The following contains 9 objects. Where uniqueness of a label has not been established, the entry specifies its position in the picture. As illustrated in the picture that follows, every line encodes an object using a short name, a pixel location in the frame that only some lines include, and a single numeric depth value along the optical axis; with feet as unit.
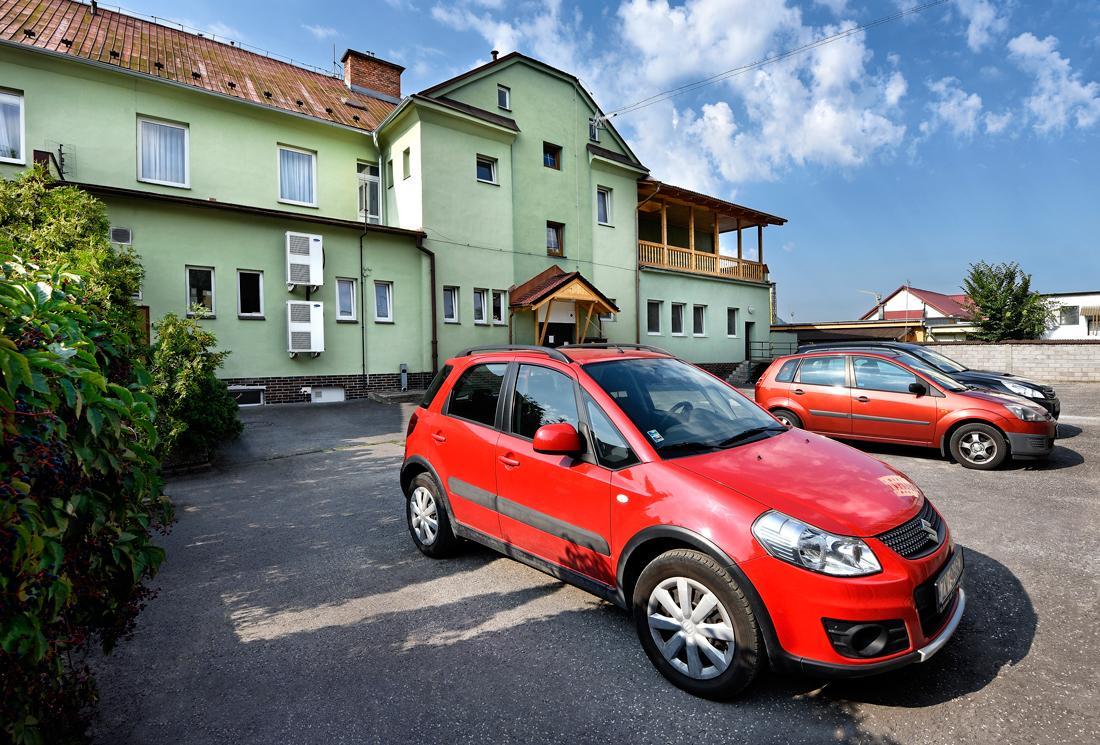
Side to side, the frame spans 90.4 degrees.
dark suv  27.96
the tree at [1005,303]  84.23
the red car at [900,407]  23.36
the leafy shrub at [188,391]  25.40
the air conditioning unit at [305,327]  48.80
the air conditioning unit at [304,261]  48.73
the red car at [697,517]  8.05
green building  45.91
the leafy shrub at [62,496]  5.17
